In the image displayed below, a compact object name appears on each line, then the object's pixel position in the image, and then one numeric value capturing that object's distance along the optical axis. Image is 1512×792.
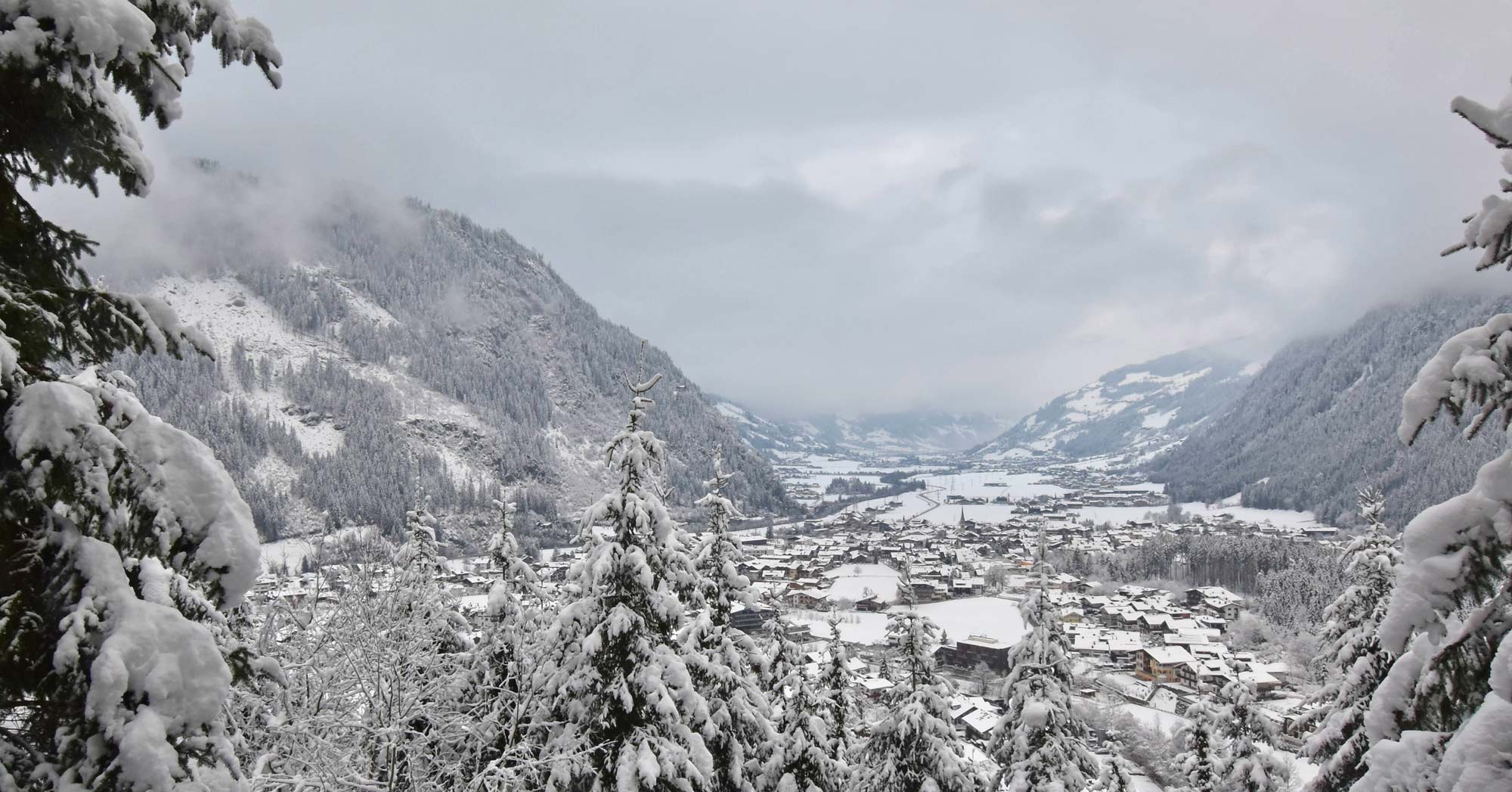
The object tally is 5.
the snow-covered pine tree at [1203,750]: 15.64
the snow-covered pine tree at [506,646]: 9.84
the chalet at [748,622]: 50.13
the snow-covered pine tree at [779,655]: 14.33
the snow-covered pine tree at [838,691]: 14.43
